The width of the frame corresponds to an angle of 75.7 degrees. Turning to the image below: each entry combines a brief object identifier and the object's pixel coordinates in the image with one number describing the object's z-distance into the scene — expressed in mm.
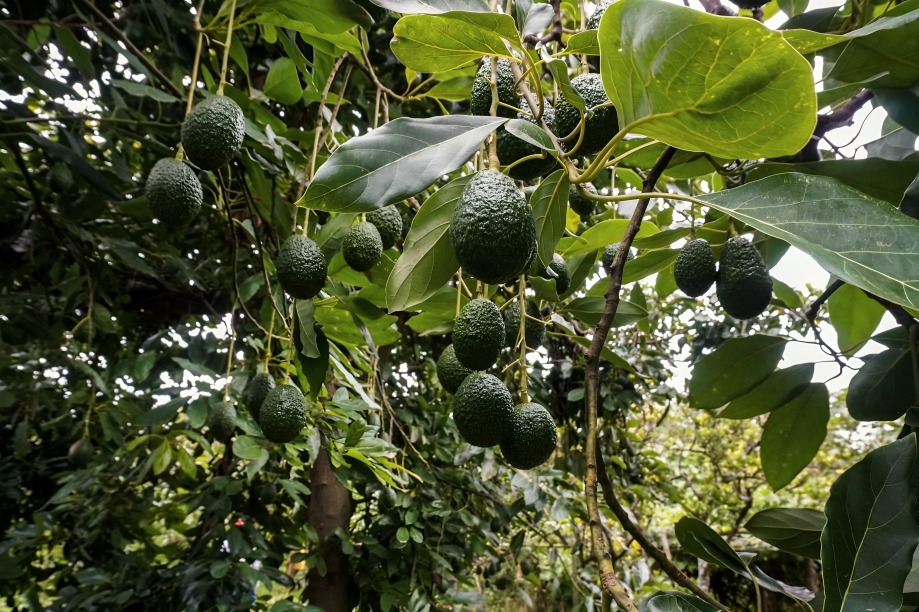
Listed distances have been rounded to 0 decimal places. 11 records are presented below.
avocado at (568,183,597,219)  983
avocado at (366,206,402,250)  1022
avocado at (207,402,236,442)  1317
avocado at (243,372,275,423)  1108
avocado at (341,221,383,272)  920
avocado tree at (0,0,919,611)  527
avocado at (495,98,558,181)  703
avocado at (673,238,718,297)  953
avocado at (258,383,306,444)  989
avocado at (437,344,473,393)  912
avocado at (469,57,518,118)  775
